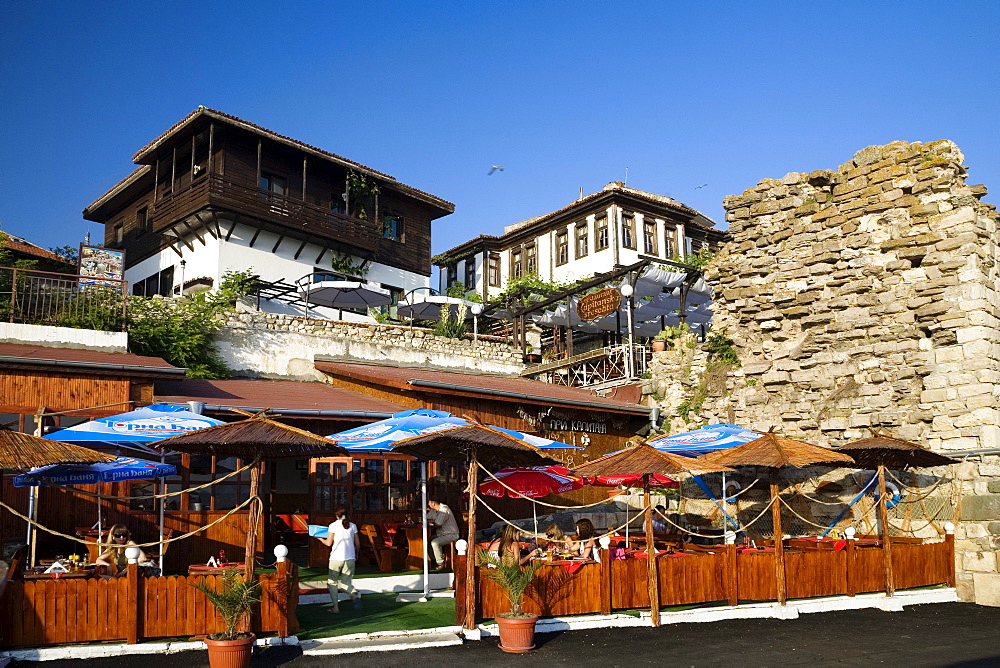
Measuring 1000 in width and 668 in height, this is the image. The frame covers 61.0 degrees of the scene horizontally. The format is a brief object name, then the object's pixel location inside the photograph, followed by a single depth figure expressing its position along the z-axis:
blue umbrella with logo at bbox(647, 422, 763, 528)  14.12
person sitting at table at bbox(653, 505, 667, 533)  15.21
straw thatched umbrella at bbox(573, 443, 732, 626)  10.88
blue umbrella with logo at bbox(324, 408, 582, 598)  12.11
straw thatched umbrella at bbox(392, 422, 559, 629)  10.12
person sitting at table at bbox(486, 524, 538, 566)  10.22
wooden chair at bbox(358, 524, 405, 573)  14.37
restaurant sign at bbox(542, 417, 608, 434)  19.66
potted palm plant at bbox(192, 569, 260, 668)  8.03
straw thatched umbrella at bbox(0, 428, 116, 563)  8.77
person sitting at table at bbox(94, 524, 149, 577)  10.36
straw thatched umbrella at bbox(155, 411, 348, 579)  9.32
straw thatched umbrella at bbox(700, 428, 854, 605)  11.45
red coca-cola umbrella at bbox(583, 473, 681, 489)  14.58
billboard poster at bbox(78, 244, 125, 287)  20.55
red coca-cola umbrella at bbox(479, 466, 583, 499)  14.36
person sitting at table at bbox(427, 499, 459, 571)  13.91
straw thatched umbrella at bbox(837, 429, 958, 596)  12.77
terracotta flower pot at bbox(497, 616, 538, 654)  9.27
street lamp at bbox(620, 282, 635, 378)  22.86
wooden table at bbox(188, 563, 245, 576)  9.70
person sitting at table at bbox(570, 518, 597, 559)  12.14
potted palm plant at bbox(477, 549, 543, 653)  9.28
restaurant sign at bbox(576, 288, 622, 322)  26.11
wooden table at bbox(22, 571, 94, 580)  9.45
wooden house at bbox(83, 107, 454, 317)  29.44
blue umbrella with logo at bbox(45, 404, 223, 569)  11.20
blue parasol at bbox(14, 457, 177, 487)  11.60
